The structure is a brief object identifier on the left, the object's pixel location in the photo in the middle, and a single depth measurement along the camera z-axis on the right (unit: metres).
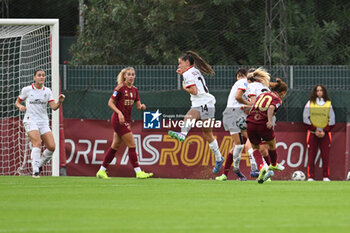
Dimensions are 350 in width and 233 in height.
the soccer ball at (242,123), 14.86
